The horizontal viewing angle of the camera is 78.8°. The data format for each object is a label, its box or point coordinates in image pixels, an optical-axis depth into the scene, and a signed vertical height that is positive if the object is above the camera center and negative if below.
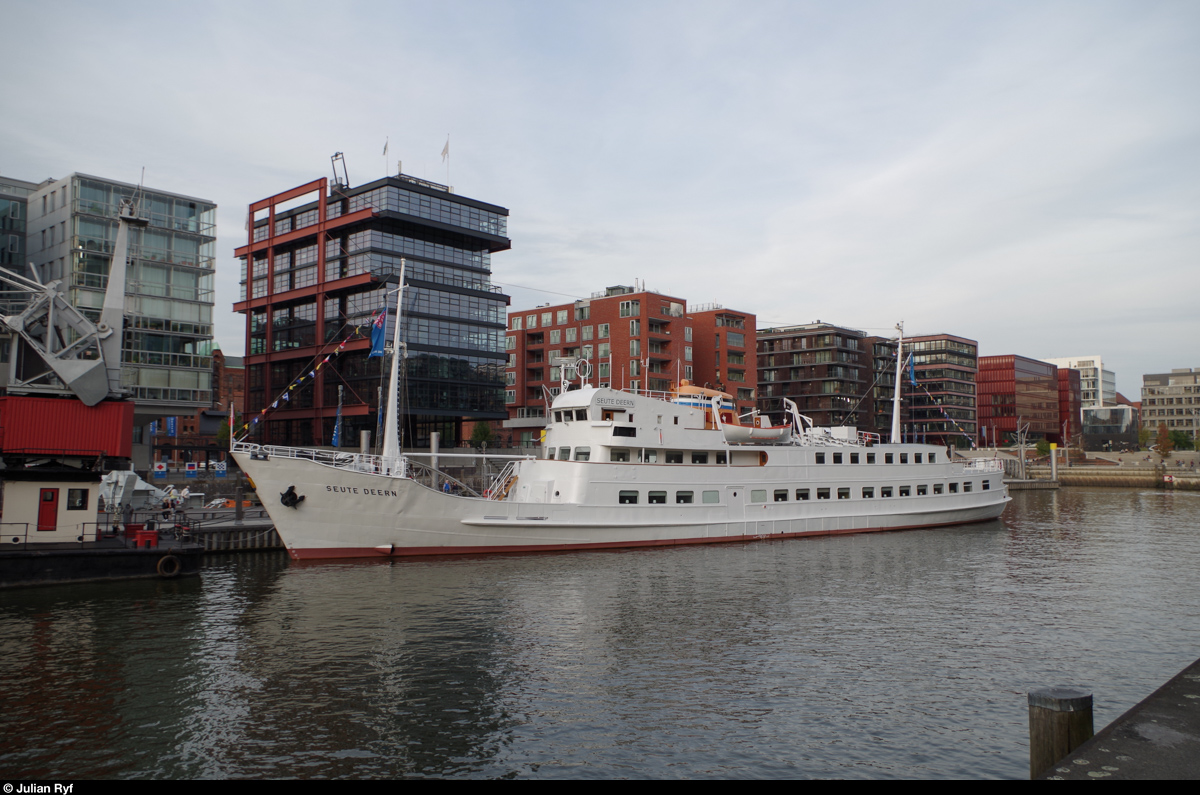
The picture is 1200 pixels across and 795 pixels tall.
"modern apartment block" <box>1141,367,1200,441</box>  165.38 +9.52
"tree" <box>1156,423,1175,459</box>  112.88 -0.24
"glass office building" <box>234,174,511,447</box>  73.62 +14.44
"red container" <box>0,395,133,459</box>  26.92 +0.26
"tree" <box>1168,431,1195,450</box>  139.89 +0.50
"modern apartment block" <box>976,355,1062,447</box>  156.88 +9.59
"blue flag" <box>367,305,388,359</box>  31.62 +4.52
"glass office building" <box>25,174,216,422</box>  63.12 +14.75
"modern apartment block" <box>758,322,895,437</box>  124.88 +11.97
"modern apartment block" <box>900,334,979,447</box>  139.88 +11.00
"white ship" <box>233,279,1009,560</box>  31.89 -2.56
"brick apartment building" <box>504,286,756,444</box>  94.44 +12.94
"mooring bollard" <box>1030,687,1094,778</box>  8.82 -3.41
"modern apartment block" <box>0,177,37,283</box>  68.88 +19.33
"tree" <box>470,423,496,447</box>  81.15 +0.41
